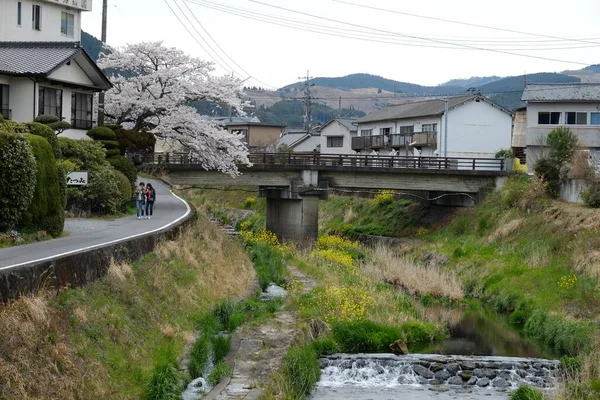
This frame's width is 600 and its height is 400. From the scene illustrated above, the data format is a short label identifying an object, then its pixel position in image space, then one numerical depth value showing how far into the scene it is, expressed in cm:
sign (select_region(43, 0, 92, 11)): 5132
